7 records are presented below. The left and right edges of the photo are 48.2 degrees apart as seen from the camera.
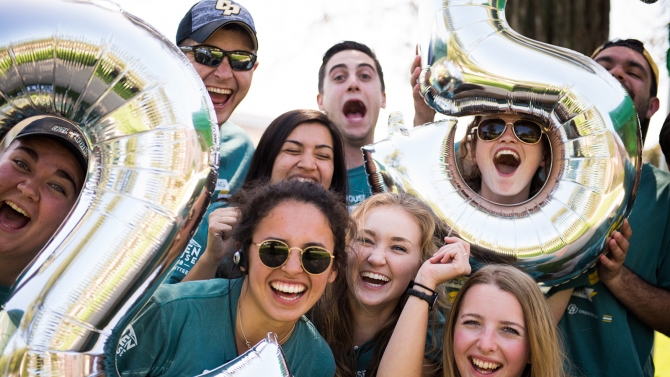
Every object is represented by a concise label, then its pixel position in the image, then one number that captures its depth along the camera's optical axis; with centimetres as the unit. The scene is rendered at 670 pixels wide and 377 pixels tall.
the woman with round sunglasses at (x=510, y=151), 310
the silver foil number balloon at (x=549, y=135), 297
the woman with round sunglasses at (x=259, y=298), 241
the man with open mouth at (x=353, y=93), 425
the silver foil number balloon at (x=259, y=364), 218
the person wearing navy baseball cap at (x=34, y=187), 254
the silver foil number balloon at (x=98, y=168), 205
